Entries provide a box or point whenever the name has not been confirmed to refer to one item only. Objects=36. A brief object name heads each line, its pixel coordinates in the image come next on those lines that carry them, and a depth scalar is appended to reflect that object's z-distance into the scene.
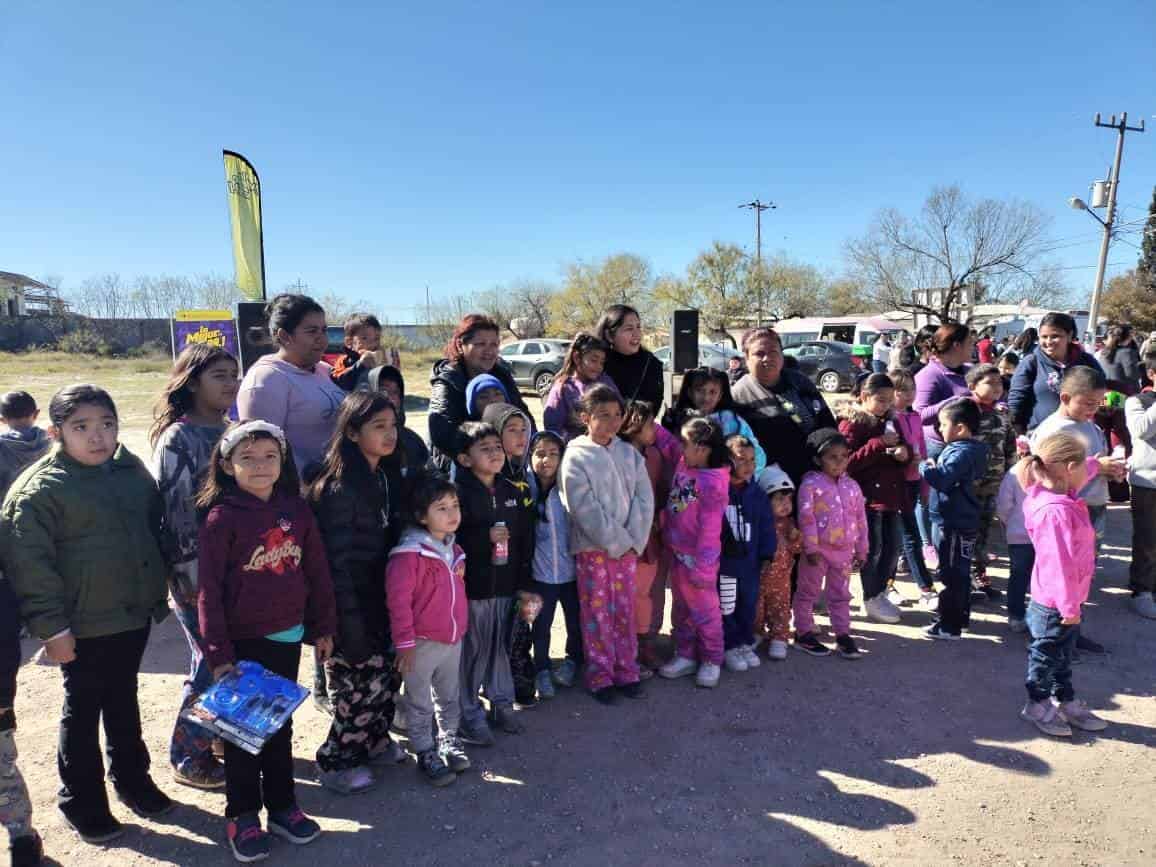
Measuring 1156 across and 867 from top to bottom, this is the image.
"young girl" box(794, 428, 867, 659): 3.94
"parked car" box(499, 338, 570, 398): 19.53
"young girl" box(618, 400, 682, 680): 3.77
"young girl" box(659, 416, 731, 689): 3.62
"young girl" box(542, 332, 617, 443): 3.88
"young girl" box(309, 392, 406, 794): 2.73
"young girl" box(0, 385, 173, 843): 2.25
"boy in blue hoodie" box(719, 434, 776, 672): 3.73
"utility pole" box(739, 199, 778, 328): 45.38
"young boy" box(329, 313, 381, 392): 5.33
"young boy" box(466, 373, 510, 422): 3.57
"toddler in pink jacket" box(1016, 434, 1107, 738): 3.06
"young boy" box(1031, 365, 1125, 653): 4.01
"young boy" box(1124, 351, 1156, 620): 4.50
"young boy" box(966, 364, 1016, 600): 4.55
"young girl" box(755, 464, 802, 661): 4.03
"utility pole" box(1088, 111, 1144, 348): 23.05
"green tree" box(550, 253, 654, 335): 47.47
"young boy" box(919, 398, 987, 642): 3.99
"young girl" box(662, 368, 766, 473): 3.97
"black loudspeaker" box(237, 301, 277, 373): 5.24
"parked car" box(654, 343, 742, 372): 18.53
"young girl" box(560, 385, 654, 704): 3.40
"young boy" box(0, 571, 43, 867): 2.21
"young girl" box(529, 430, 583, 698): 3.48
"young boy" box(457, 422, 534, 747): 3.13
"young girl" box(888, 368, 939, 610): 4.60
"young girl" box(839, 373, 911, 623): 4.41
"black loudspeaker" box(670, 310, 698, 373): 7.38
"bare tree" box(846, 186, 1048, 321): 33.19
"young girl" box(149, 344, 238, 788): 2.66
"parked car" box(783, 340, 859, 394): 19.62
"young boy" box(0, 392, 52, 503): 4.45
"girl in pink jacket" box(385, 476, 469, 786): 2.77
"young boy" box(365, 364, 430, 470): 3.29
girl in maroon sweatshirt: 2.35
